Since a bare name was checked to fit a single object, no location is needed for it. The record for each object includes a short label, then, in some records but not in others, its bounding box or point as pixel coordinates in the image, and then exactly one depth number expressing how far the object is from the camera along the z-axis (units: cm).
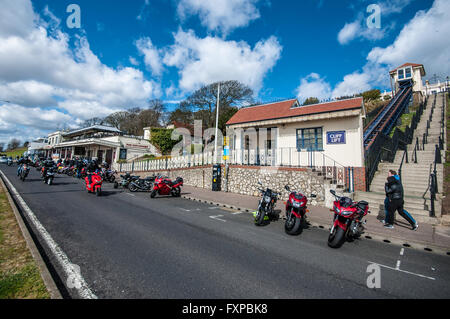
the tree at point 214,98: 3259
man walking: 612
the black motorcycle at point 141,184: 1156
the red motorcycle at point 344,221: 457
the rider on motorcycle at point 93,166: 1214
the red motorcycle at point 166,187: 1019
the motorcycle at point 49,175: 1200
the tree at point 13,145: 8631
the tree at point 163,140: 3092
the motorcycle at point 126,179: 1212
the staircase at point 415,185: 692
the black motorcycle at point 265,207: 616
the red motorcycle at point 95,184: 981
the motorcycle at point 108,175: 1505
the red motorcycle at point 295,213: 539
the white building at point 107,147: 2784
